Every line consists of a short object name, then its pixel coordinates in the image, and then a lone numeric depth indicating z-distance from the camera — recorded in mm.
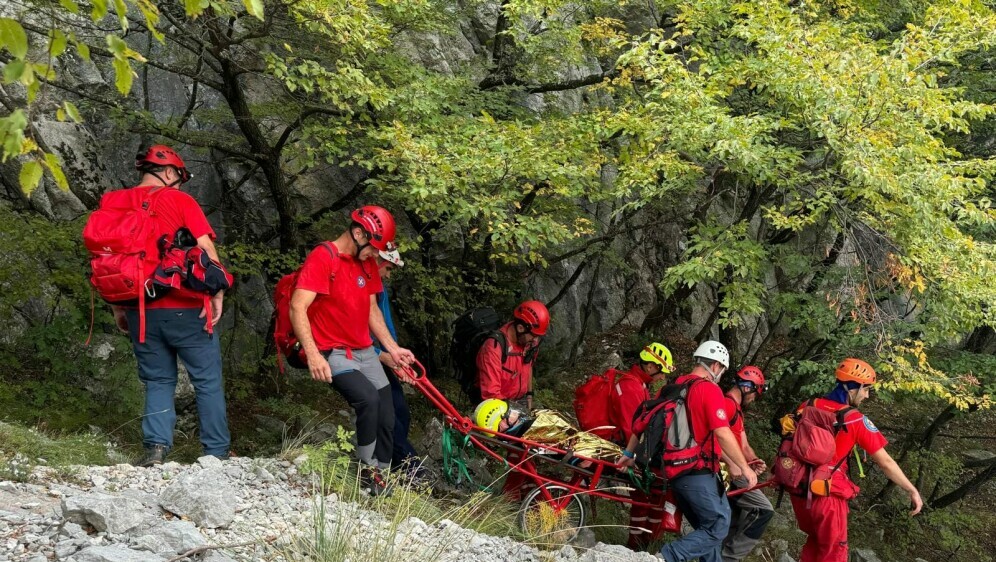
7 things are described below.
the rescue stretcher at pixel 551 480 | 5887
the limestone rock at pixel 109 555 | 3110
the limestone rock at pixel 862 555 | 9562
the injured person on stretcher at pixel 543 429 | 6156
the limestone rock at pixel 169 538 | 3381
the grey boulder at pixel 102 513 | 3416
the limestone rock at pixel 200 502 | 3893
